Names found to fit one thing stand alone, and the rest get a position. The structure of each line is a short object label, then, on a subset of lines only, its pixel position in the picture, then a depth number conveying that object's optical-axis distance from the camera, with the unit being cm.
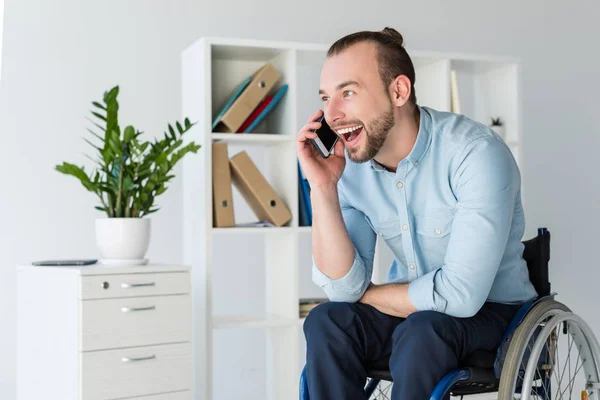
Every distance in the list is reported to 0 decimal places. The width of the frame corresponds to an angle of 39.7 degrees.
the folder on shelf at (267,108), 321
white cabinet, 273
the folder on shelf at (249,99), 312
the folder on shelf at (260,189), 315
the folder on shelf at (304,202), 325
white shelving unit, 309
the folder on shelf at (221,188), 310
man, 184
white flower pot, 295
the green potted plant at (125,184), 295
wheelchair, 174
